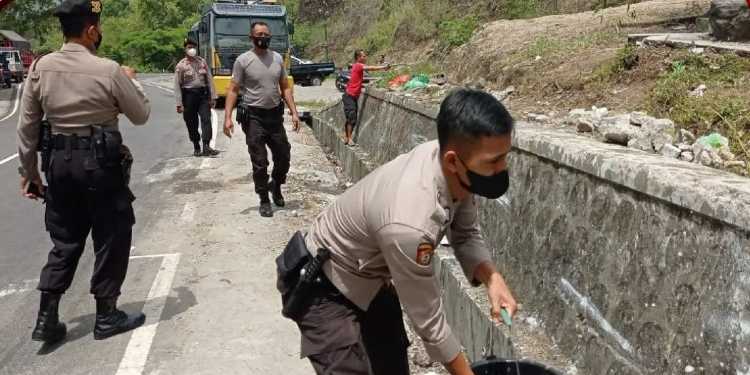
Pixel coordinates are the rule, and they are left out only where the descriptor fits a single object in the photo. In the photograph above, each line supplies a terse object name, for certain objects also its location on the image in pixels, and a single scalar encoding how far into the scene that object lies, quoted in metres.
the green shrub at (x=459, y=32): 12.11
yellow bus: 18.81
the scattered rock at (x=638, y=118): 4.07
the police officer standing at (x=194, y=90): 10.42
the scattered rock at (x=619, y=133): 3.90
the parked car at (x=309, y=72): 30.67
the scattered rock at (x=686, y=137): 3.95
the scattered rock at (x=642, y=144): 3.81
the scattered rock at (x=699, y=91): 4.87
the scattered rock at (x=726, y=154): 3.44
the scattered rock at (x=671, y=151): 3.61
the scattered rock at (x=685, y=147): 3.65
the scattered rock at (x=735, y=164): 3.33
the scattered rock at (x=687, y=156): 3.56
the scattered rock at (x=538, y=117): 5.63
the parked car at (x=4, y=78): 34.16
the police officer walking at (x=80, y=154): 3.72
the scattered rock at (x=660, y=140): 3.78
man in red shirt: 11.31
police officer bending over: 1.94
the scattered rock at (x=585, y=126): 4.52
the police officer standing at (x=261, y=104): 6.64
